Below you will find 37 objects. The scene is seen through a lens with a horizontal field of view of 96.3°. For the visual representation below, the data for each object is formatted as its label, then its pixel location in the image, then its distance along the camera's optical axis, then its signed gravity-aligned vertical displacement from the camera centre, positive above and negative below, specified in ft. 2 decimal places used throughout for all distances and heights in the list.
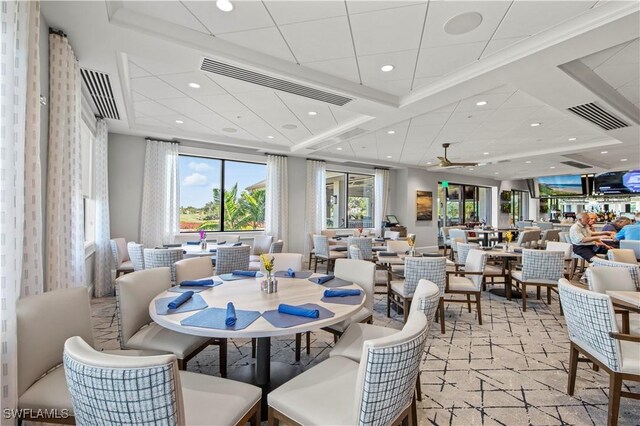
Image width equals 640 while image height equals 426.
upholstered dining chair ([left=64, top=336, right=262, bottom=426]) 3.07 -1.91
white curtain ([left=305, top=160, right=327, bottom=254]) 27.63 +1.56
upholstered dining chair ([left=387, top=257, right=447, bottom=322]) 10.93 -2.23
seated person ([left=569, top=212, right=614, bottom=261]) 19.45 -1.65
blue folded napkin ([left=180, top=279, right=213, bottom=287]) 7.97 -1.93
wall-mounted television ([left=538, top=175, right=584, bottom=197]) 44.04 +4.75
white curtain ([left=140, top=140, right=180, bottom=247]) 19.90 +1.31
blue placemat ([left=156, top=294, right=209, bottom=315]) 5.93 -2.00
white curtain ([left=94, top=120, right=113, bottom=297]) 16.12 -0.09
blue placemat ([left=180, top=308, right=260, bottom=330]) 5.17 -2.00
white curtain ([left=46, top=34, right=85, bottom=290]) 8.21 +1.28
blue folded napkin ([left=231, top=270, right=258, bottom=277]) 9.31 -1.93
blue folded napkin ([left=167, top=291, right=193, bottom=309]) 6.14 -1.93
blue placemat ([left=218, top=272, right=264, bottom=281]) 8.95 -1.99
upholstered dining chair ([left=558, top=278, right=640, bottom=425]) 5.90 -2.72
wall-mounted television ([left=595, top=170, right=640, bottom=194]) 36.91 +4.43
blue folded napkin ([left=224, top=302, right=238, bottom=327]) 5.20 -1.93
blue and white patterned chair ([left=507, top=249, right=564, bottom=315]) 13.09 -2.50
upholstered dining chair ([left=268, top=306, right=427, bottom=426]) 3.71 -2.76
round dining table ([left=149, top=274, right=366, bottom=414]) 5.06 -2.02
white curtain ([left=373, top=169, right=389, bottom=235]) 33.73 +2.13
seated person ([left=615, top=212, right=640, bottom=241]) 19.13 -1.18
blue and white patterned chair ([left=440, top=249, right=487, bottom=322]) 12.15 -2.98
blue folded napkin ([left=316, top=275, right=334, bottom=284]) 8.44 -1.93
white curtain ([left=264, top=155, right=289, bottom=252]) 25.54 +1.40
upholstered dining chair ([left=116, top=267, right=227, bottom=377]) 6.53 -2.84
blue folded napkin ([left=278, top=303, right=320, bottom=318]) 5.66 -1.94
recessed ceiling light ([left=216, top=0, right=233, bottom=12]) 7.60 +5.66
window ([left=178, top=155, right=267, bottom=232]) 23.31 +1.75
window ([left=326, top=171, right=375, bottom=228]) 32.68 +1.55
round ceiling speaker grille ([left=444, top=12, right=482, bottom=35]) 8.00 +5.57
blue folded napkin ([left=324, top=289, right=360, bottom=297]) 7.02 -1.93
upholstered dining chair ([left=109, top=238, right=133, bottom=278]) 15.40 -2.42
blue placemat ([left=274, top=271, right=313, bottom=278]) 9.41 -2.01
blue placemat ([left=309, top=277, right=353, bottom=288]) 8.15 -1.99
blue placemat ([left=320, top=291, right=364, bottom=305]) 6.60 -2.01
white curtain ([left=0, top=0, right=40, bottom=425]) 4.66 +0.73
